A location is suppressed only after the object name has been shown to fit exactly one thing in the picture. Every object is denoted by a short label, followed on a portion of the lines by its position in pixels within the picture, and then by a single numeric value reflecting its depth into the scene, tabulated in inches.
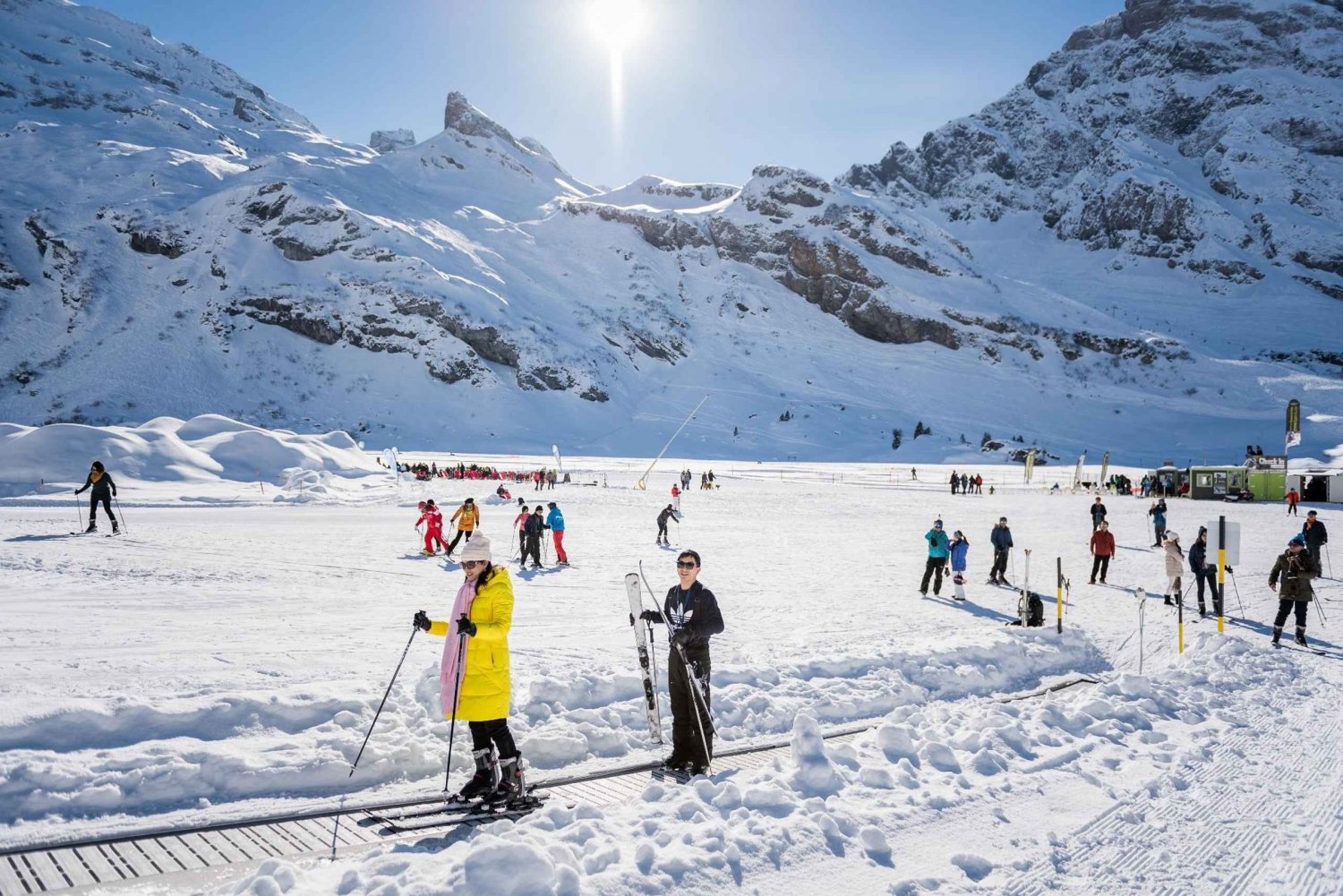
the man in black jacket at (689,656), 239.9
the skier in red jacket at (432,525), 701.9
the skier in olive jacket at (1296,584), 463.2
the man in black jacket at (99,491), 689.6
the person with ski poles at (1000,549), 679.1
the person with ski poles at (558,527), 703.1
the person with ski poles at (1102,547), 687.7
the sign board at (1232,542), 519.8
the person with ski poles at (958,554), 637.3
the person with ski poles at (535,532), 685.9
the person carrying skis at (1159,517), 891.4
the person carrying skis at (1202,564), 578.6
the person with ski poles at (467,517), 665.0
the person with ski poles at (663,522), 866.1
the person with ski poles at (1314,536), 577.3
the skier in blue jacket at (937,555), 613.6
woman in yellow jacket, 204.1
